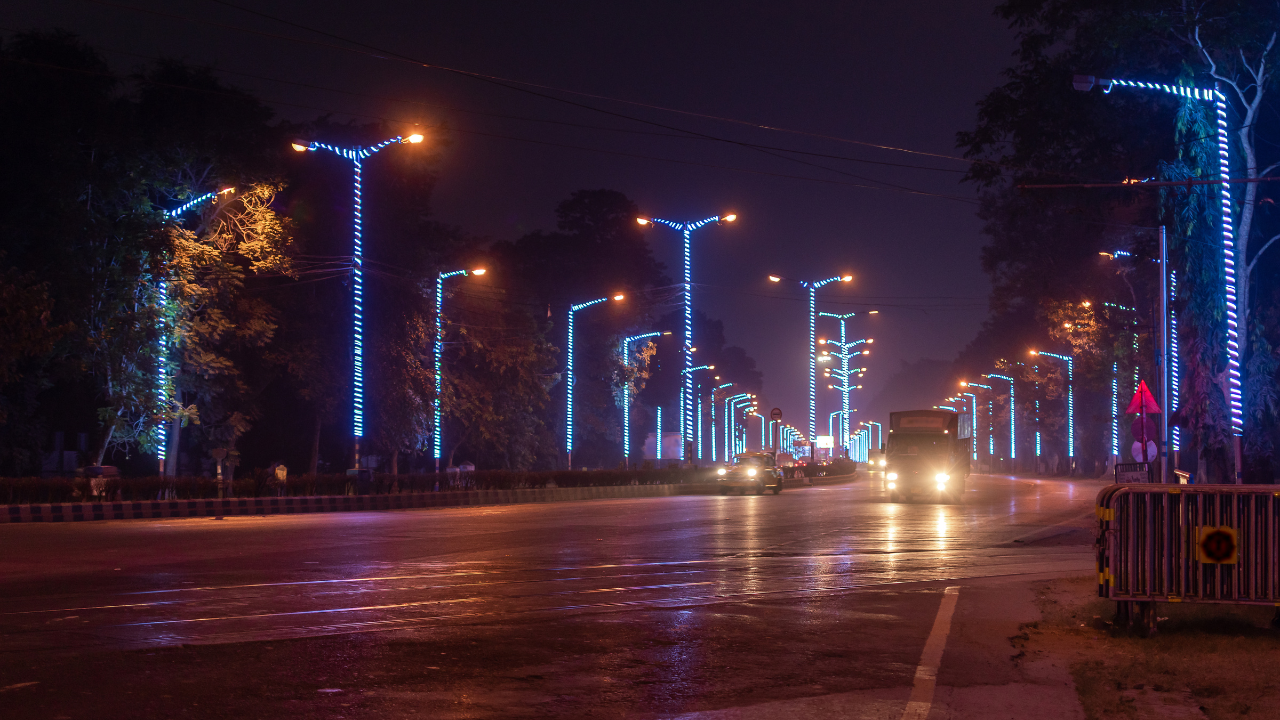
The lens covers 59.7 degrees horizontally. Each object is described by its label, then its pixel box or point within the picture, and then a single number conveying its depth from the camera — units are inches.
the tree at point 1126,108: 1255.5
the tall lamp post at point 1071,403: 3152.8
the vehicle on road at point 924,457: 1679.4
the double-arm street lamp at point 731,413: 5826.8
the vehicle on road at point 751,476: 1980.8
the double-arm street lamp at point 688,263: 1884.8
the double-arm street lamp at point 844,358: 2979.8
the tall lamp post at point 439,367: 1921.8
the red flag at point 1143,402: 895.1
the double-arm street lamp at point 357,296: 1378.0
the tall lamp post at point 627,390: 2842.0
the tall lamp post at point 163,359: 1439.5
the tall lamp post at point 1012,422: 4409.5
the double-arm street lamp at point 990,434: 5087.1
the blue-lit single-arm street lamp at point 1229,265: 1217.4
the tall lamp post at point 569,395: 2176.2
